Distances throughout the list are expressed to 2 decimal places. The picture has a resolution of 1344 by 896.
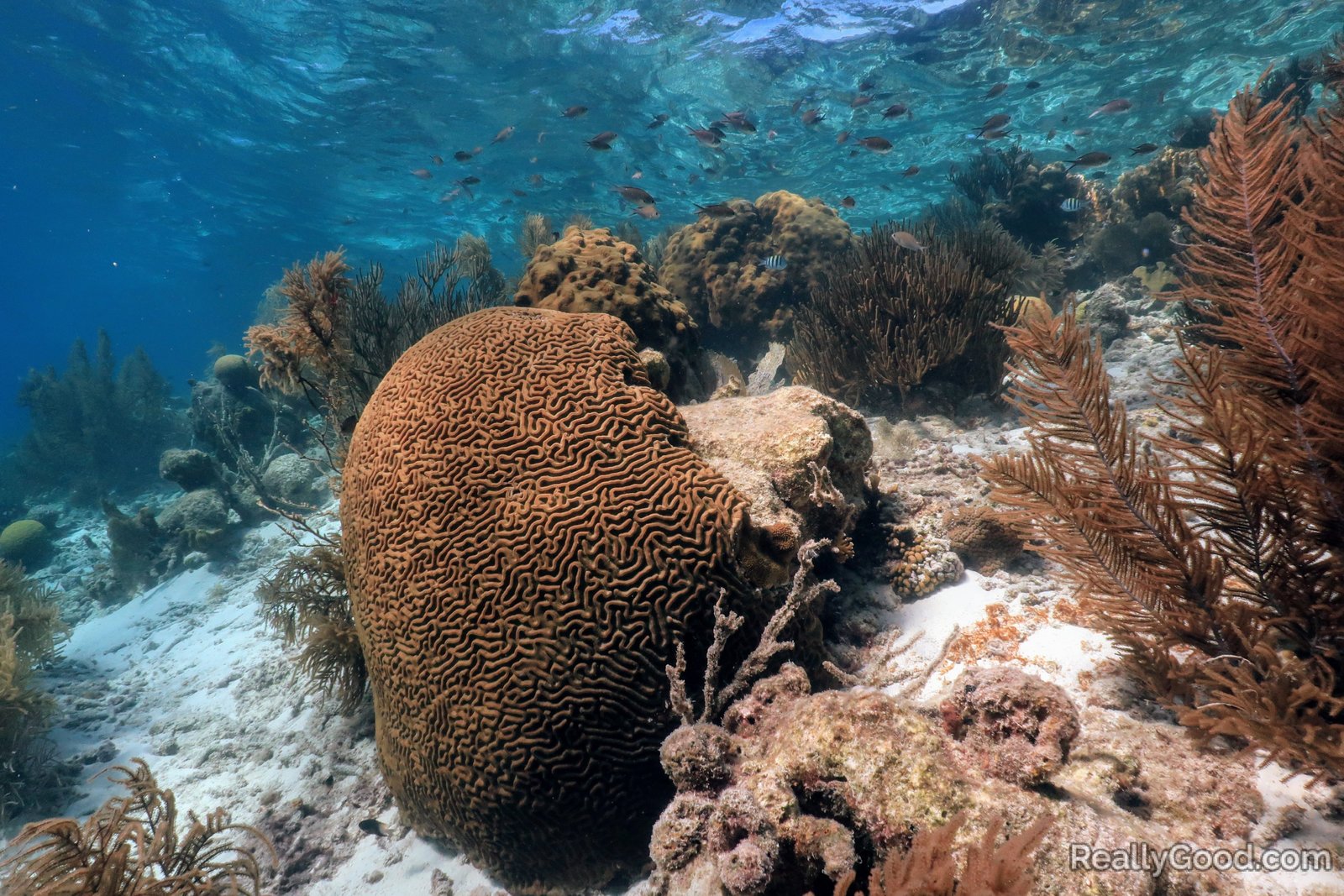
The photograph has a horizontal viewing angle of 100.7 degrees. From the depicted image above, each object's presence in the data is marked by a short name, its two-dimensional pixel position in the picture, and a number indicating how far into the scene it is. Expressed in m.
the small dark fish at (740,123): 10.64
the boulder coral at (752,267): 10.41
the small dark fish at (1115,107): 12.32
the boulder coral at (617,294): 6.57
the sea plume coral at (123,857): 2.69
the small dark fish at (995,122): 11.16
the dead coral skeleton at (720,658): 3.04
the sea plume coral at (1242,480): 2.23
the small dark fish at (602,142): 10.69
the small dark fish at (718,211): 10.23
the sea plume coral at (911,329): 7.03
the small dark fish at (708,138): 10.77
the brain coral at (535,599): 3.28
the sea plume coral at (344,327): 6.00
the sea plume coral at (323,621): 5.21
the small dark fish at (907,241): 7.34
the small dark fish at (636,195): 9.18
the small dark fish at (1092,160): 9.77
